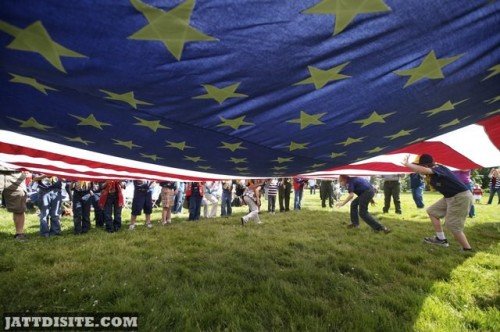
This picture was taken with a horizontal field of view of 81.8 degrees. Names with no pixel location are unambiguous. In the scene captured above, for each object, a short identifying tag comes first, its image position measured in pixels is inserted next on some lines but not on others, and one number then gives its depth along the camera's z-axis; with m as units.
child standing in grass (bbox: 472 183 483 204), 15.69
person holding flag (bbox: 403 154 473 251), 4.88
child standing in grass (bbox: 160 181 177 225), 8.52
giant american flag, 1.32
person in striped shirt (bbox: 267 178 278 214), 11.14
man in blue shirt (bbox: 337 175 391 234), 6.58
